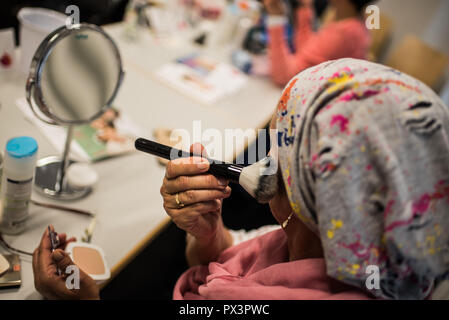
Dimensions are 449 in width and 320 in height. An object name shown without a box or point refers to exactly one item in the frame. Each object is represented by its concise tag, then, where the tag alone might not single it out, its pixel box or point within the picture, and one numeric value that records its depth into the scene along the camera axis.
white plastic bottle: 0.79
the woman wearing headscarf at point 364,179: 0.49
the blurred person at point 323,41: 1.85
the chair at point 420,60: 3.01
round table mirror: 0.83
